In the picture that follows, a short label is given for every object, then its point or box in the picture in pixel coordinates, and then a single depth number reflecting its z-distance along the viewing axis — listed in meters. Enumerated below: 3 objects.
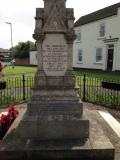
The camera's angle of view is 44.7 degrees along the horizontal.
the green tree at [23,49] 36.07
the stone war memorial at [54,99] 3.13
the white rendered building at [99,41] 15.81
